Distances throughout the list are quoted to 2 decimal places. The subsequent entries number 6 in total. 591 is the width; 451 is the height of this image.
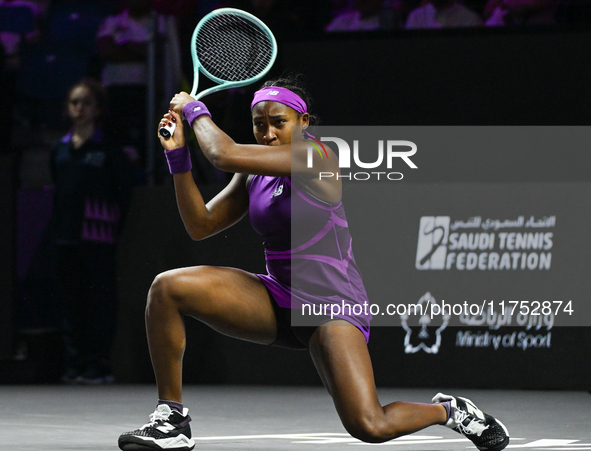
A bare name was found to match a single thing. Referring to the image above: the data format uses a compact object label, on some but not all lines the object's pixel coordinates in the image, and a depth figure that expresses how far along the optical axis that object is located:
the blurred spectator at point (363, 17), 15.27
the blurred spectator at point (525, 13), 14.00
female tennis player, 7.42
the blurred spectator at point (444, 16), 14.45
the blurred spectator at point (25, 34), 18.16
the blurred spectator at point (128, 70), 15.60
